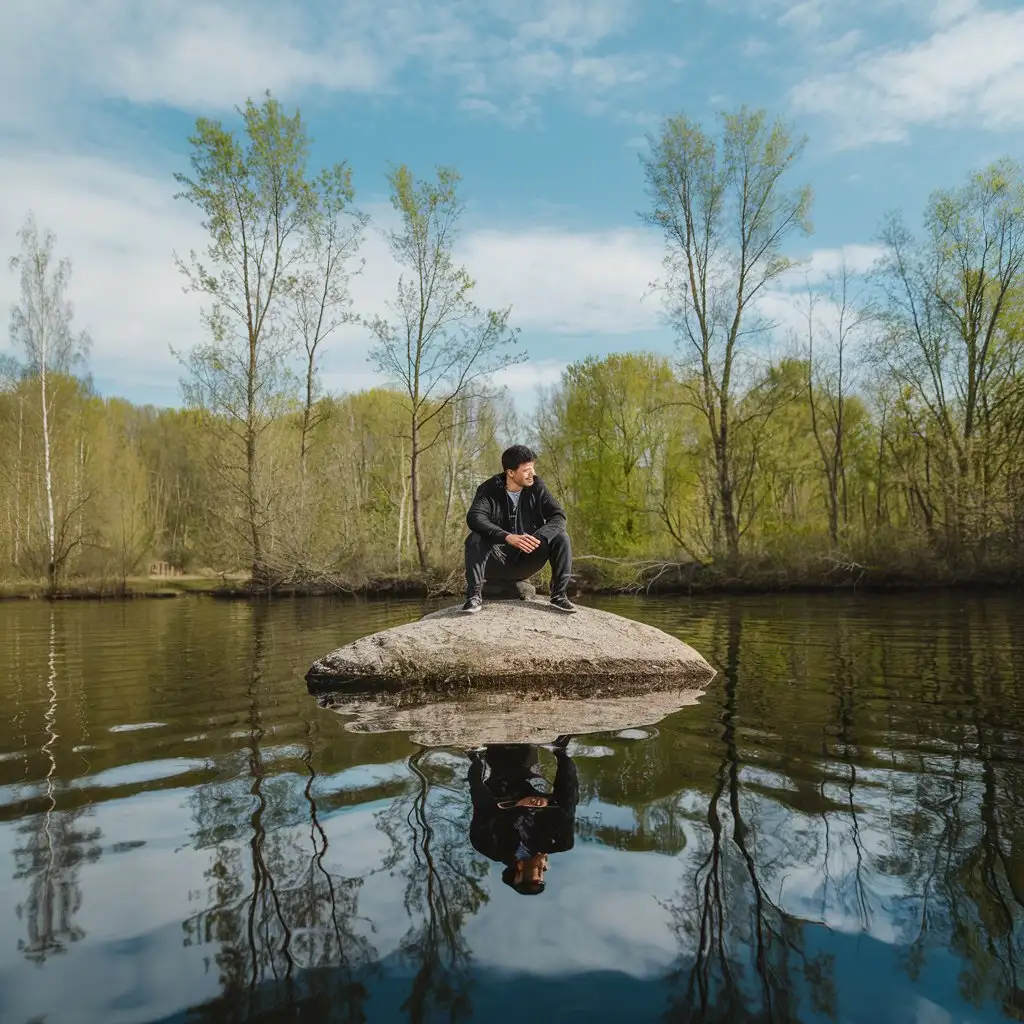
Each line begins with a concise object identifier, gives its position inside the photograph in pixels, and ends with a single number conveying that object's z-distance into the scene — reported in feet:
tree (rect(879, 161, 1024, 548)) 71.72
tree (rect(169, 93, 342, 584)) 73.46
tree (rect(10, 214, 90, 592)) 89.86
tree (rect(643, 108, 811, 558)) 74.08
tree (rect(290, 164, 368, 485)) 77.71
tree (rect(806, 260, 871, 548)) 89.86
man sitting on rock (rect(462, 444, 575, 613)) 22.57
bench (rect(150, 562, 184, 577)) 122.85
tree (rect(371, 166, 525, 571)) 74.43
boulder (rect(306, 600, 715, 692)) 20.22
